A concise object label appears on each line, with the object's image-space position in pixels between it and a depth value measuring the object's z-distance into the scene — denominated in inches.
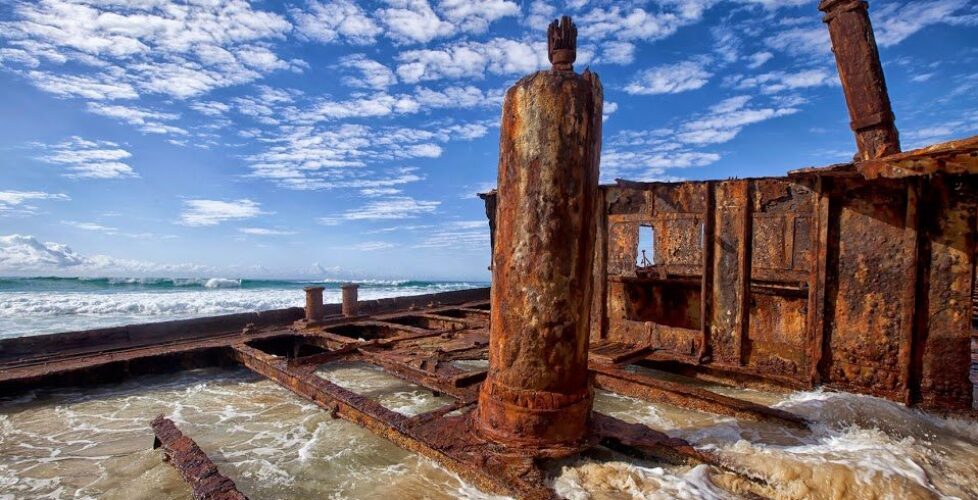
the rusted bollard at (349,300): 402.6
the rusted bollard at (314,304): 362.6
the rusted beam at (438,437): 110.4
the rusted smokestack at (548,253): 118.6
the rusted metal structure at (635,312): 120.5
